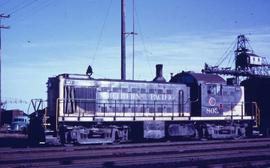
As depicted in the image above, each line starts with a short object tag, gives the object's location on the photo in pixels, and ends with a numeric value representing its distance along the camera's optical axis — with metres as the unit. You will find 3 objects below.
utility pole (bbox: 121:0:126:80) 24.36
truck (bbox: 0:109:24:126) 47.02
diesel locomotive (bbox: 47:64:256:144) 18.55
